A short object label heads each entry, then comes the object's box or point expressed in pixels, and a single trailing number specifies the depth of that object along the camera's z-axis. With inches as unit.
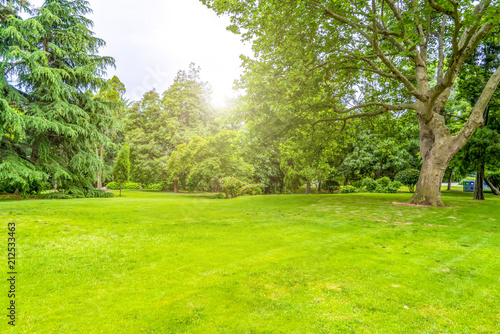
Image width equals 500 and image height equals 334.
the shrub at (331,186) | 1149.5
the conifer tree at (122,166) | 944.9
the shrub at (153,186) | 1459.2
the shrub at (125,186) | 1426.7
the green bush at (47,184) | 671.0
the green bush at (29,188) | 606.7
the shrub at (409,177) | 828.6
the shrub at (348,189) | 916.3
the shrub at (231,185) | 840.3
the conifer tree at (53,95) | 534.0
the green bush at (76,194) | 624.4
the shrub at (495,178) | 842.6
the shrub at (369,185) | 900.6
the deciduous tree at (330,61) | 377.7
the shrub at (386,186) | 847.1
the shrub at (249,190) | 848.9
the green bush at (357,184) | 1013.3
